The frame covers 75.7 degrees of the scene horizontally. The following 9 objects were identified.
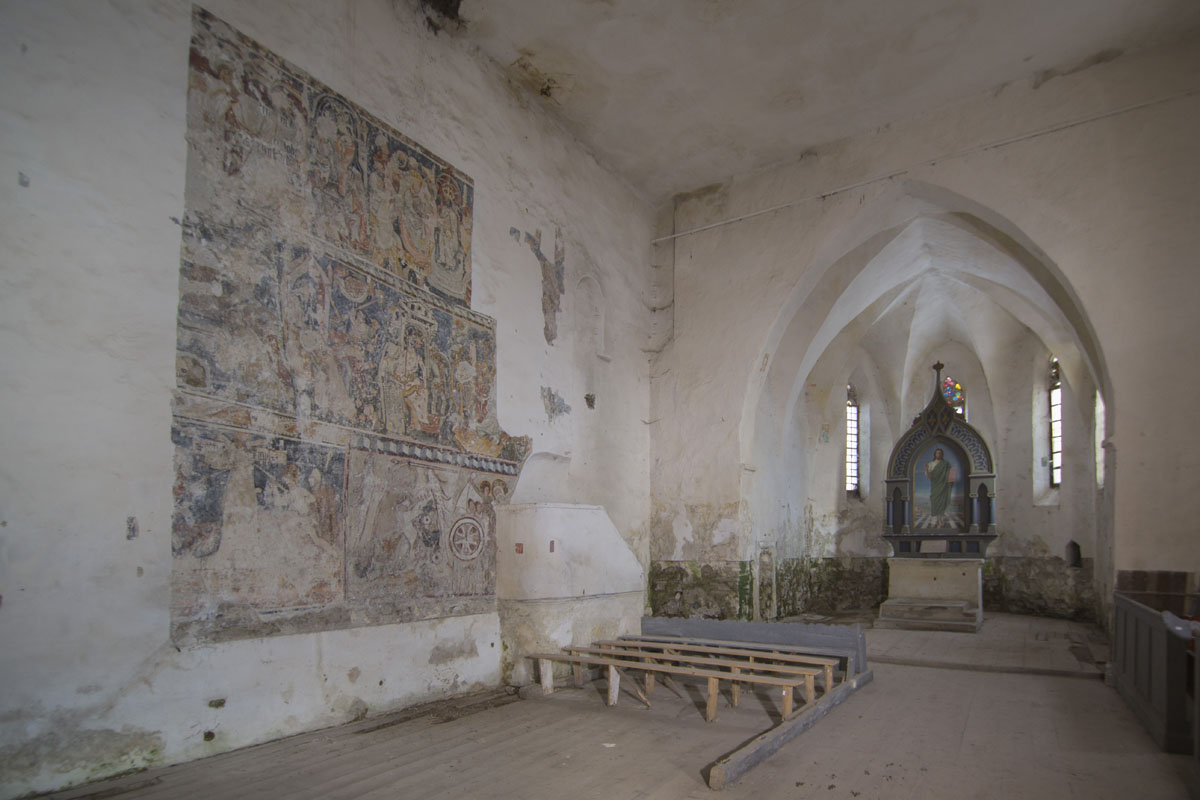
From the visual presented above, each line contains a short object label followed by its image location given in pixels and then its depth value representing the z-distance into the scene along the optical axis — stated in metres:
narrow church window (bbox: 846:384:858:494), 15.98
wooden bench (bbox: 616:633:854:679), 6.06
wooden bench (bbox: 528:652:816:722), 4.91
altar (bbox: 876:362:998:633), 11.03
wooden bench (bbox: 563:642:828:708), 5.25
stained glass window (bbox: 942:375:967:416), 15.80
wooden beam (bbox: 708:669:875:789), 3.78
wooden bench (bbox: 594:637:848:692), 5.71
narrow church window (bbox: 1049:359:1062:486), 14.42
